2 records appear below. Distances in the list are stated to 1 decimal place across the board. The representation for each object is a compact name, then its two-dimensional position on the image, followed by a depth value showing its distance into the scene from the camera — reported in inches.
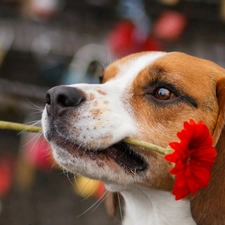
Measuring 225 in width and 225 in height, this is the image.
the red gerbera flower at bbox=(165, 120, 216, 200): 38.1
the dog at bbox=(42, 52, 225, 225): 41.0
